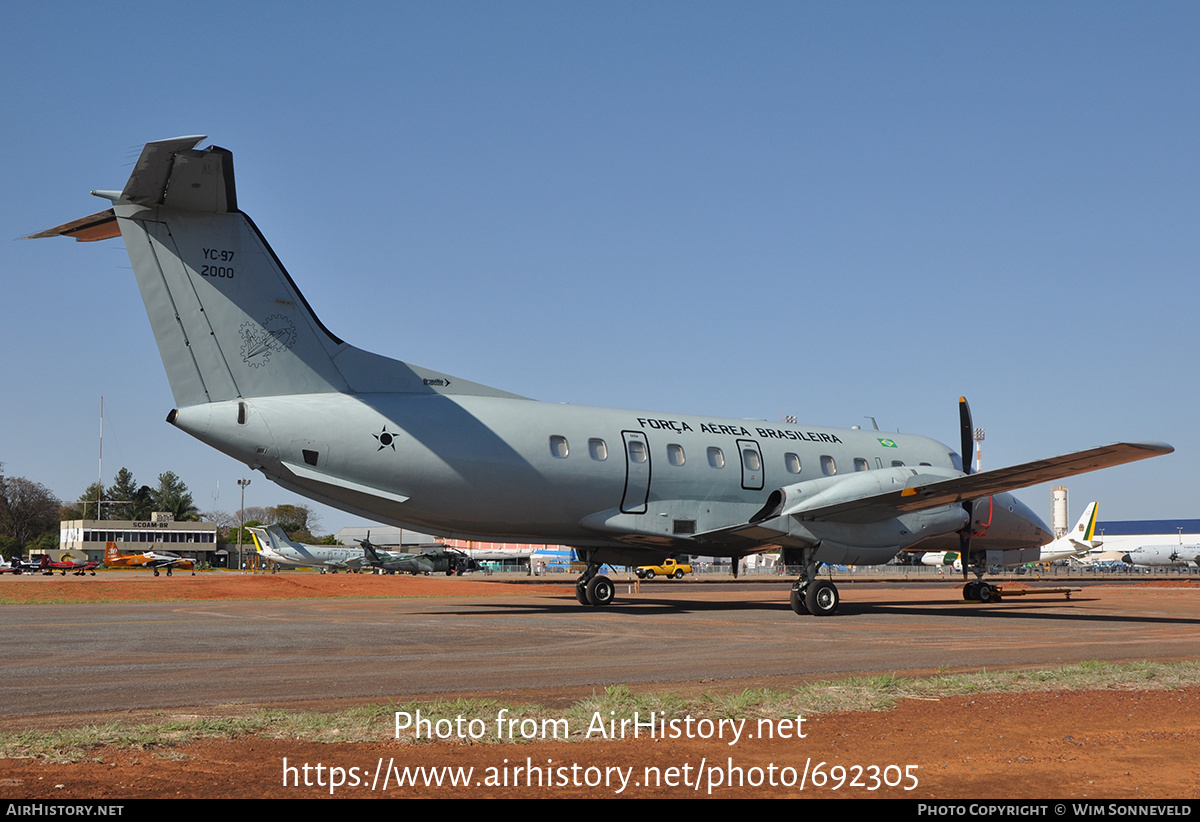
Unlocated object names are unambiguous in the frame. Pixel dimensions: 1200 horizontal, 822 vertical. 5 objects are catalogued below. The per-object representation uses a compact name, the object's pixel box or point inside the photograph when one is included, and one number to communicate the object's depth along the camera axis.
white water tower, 137.88
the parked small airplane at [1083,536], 75.94
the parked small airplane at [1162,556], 98.00
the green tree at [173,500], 136.38
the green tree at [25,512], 116.62
